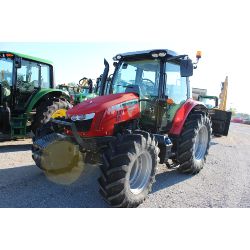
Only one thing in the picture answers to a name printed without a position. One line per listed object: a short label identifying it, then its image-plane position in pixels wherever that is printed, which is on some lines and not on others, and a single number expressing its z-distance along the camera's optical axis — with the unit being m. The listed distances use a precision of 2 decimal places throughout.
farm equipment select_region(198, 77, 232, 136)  10.73
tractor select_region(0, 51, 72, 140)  7.00
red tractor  3.73
